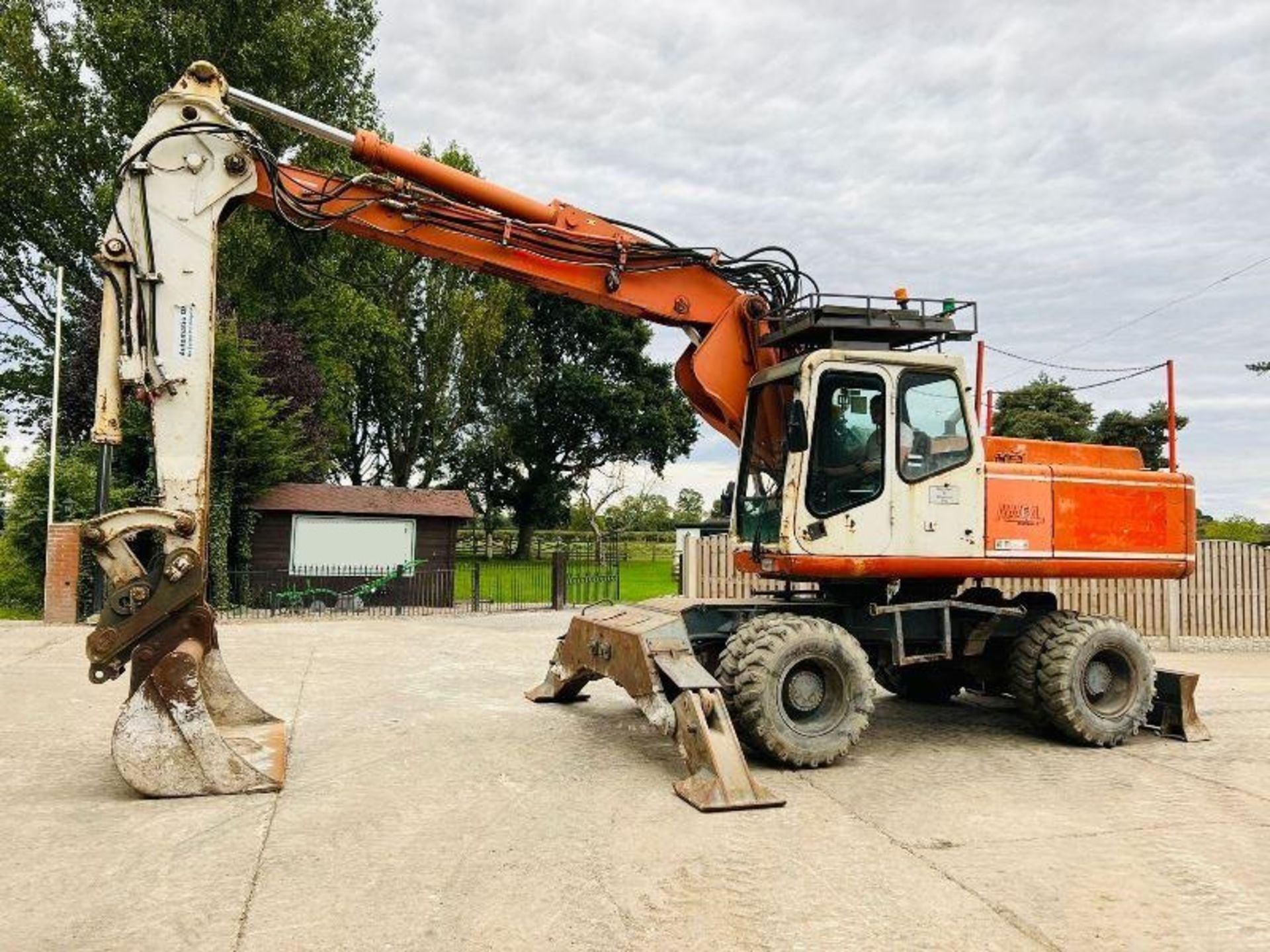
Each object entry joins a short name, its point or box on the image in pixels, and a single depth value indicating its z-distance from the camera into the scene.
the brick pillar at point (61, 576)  15.04
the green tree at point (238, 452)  18.33
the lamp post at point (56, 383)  15.65
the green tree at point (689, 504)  66.62
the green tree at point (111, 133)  23.22
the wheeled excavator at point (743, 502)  5.69
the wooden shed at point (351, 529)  19.98
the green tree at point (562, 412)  38.78
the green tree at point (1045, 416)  29.30
